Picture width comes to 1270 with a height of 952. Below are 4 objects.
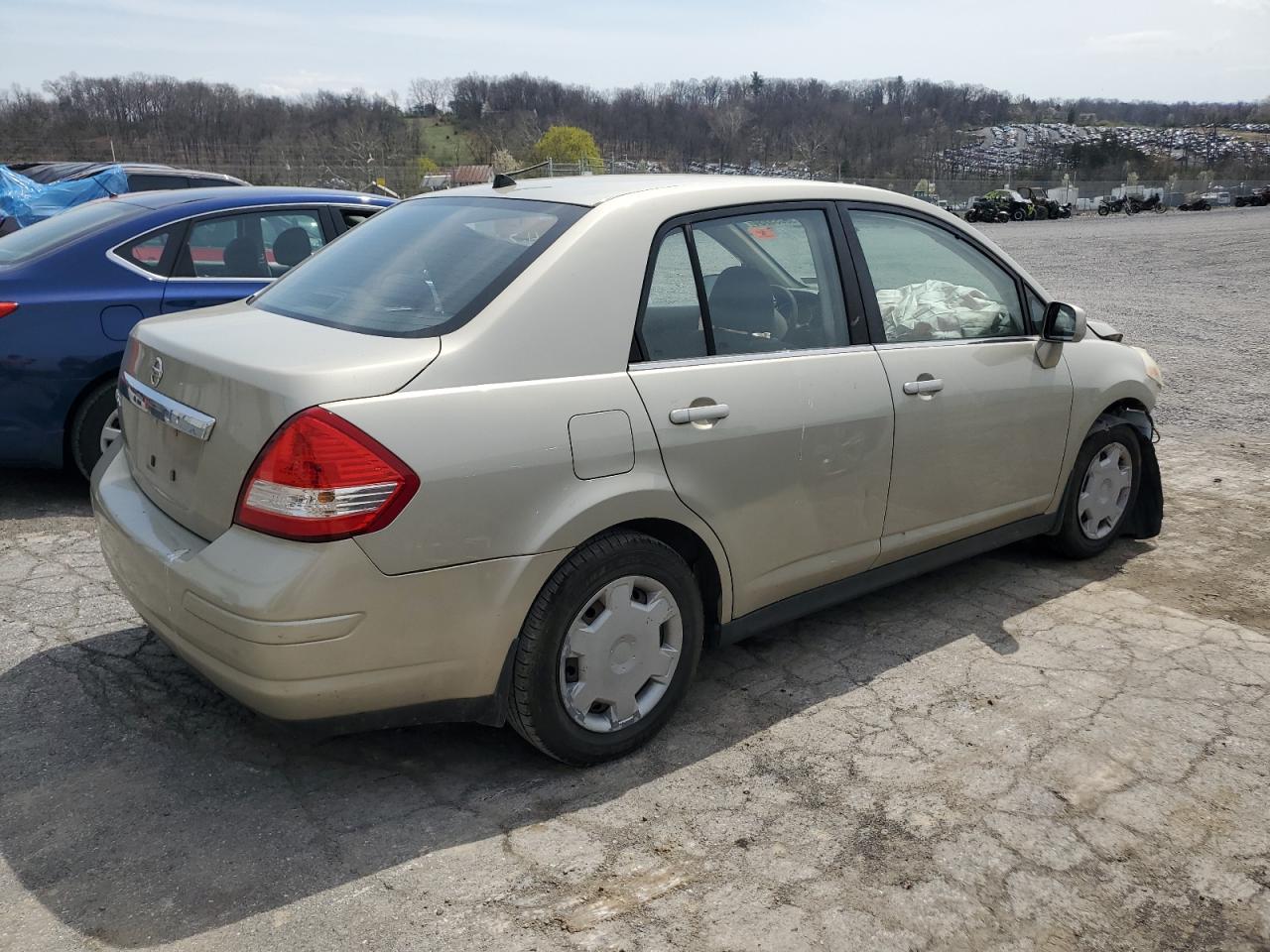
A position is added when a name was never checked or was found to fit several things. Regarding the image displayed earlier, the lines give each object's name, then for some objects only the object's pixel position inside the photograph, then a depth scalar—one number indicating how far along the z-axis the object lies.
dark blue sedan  5.04
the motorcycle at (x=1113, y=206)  59.97
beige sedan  2.53
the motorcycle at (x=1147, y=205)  61.12
